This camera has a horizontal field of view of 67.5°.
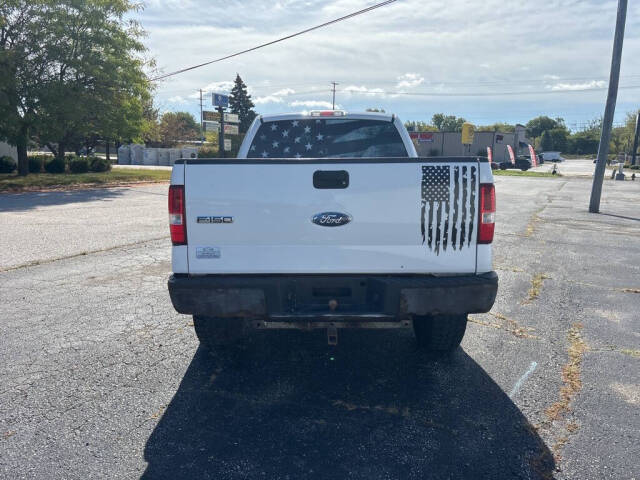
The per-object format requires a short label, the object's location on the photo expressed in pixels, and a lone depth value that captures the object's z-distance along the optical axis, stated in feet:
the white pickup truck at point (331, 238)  10.39
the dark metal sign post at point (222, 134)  84.41
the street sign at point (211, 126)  98.39
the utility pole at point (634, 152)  178.78
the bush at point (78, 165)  92.48
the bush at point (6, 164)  80.69
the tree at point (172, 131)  219.20
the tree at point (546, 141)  382.63
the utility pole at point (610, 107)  45.96
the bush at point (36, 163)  86.48
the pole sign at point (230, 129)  91.15
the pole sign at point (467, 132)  93.84
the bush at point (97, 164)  95.94
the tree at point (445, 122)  487.08
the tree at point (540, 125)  439.88
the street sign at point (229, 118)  88.93
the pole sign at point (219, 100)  92.17
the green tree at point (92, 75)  69.21
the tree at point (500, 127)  436.06
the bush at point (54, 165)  88.74
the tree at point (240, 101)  228.24
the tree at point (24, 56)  67.05
